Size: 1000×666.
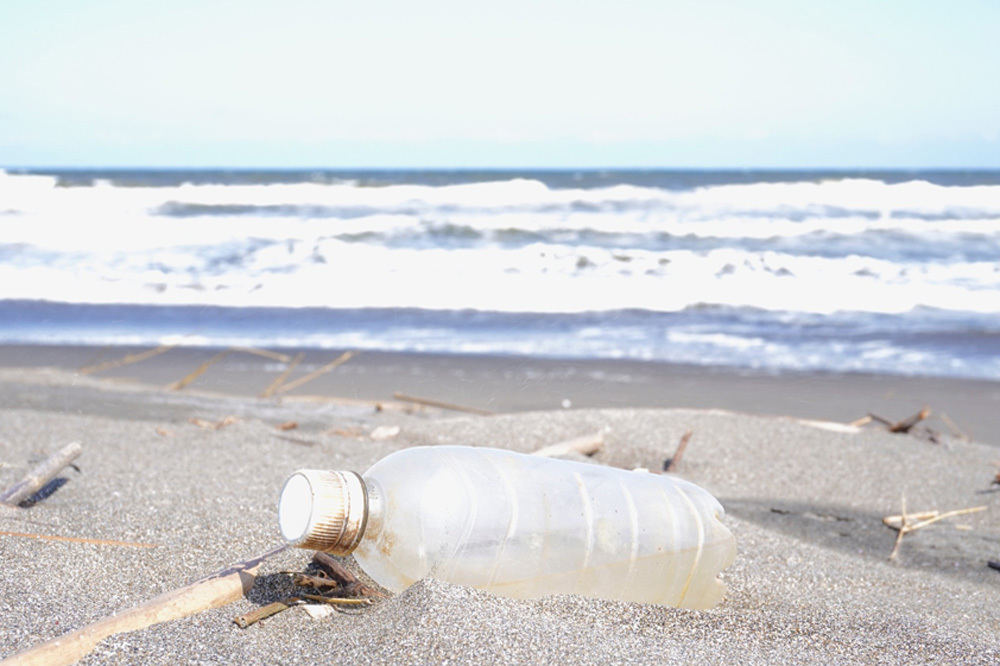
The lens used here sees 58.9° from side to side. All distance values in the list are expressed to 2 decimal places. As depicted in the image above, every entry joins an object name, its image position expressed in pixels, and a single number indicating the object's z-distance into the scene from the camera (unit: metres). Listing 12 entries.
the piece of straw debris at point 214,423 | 3.81
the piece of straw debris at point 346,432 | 4.00
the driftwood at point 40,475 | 2.30
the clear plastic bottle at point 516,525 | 1.52
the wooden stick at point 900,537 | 2.84
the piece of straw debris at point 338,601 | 1.74
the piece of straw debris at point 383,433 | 3.96
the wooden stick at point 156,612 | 1.42
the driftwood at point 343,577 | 1.76
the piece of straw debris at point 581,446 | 3.56
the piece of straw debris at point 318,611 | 1.72
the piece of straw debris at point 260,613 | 1.64
